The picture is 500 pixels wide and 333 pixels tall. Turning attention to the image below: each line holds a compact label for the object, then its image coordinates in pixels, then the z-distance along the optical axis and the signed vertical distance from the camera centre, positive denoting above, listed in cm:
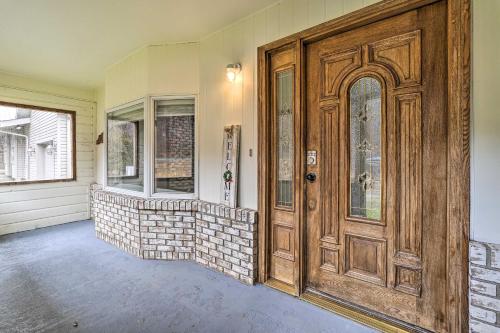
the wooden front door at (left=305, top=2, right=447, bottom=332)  180 -3
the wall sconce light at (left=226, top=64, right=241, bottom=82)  273 +97
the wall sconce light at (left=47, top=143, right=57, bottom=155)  510 +30
